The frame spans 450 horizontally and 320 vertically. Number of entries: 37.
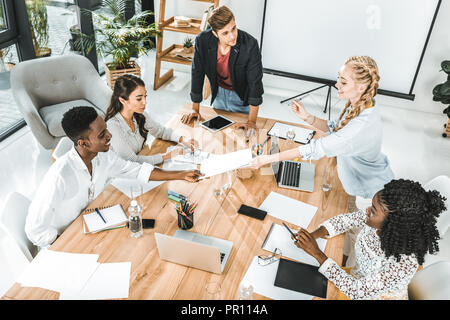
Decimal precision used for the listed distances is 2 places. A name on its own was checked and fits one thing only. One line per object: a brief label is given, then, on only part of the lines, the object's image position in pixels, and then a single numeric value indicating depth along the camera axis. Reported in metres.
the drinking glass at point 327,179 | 2.25
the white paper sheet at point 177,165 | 2.38
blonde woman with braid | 2.09
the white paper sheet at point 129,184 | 2.17
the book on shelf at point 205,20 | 4.70
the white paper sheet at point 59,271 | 1.59
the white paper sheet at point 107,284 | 1.56
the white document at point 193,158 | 2.44
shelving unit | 4.85
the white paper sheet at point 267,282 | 1.61
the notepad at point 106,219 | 1.88
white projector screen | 4.32
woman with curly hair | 1.50
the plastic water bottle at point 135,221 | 1.82
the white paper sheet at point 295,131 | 2.73
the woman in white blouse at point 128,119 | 2.38
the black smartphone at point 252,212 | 2.02
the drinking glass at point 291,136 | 2.68
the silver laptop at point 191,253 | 1.58
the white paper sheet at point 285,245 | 1.80
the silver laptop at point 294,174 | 2.27
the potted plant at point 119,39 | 4.52
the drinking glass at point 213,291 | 1.56
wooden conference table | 1.61
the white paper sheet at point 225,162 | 2.17
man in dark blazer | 2.83
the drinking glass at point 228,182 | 2.20
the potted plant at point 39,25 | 4.14
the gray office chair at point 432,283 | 1.59
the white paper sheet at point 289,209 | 2.03
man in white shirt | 1.83
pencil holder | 1.87
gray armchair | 3.29
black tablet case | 1.64
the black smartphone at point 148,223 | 1.91
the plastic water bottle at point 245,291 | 1.51
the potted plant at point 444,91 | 4.15
